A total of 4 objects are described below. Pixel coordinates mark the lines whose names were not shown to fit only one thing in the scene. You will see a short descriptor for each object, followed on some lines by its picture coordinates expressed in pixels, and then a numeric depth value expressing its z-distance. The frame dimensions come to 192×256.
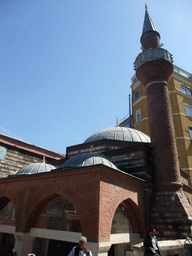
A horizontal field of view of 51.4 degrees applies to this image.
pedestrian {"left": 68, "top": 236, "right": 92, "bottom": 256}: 3.19
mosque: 6.61
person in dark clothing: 4.40
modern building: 17.59
